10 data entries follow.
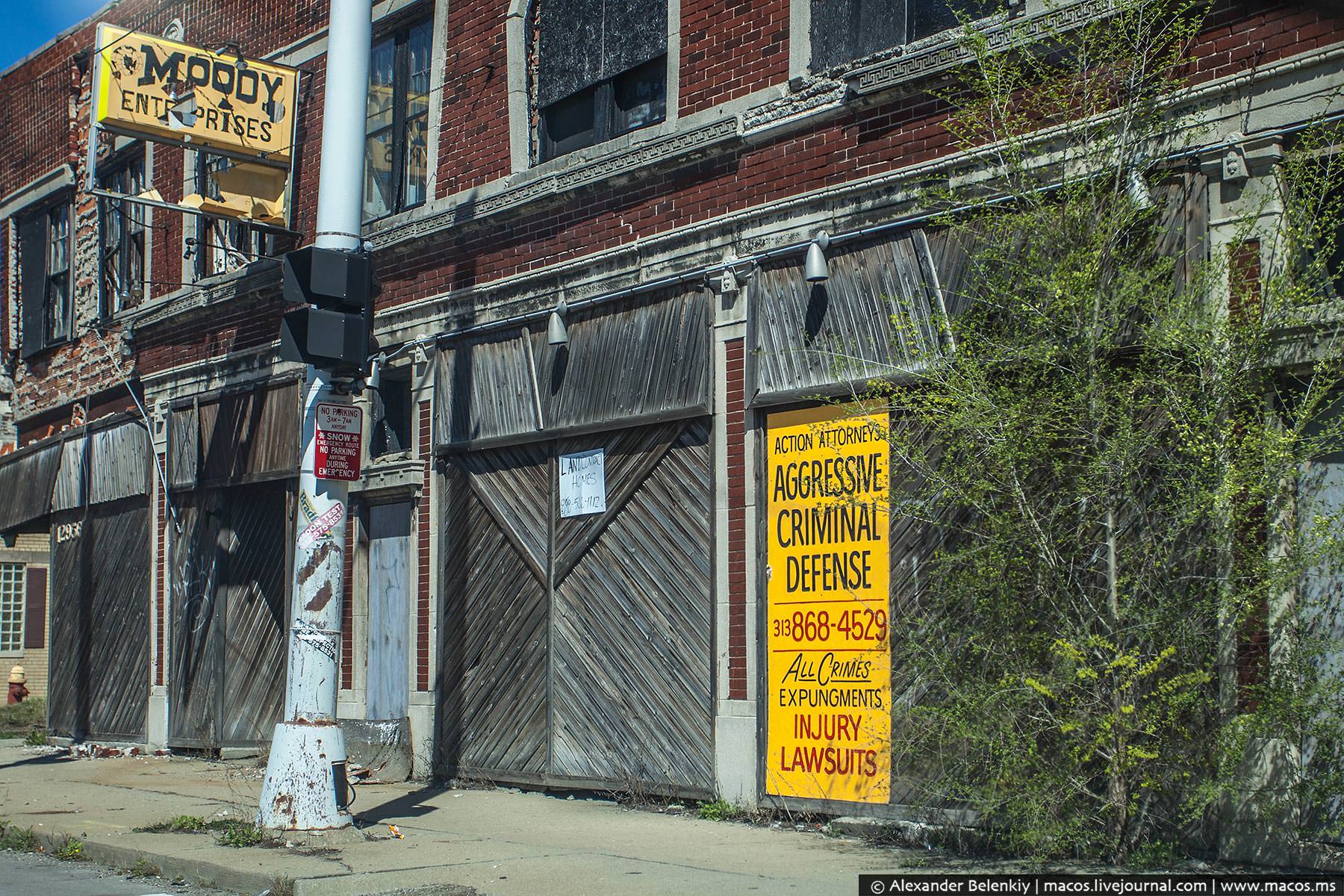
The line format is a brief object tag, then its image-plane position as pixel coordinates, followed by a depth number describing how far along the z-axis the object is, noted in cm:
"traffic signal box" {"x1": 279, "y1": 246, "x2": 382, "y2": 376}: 938
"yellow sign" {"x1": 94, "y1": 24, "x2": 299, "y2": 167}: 1395
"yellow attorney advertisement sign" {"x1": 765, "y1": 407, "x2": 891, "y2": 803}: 948
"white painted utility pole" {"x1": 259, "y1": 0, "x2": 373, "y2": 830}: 903
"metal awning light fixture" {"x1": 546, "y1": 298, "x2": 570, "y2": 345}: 1202
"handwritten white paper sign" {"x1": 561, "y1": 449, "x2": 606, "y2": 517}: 1173
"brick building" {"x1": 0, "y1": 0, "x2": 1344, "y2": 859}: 1008
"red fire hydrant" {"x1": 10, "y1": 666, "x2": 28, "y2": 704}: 2584
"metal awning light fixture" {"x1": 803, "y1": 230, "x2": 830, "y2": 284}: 994
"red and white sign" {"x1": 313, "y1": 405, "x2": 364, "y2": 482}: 952
